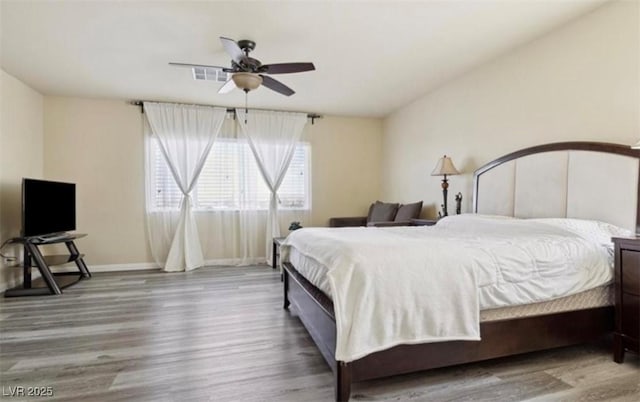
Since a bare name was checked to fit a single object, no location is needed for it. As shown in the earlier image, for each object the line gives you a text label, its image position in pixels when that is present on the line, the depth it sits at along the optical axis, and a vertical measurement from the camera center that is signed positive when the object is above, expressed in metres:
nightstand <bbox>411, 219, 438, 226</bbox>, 3.91 -0.30
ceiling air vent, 3.48 +1.36
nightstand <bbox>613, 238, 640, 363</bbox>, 1.95 -0.60
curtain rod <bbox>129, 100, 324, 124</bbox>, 4.79 +1.39
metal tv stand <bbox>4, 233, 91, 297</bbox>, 3.54 -0.81
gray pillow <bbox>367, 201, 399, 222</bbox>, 4.83 -0.22
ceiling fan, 2.78 +1.13
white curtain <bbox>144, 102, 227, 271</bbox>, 4.81 +0.69
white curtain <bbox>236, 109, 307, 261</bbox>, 5.23 +0.88
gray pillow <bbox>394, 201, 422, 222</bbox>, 4.40 -0.19
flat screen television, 3.53 -0.14
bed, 1.74 -0.64
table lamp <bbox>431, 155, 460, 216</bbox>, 3.78 +0.35
